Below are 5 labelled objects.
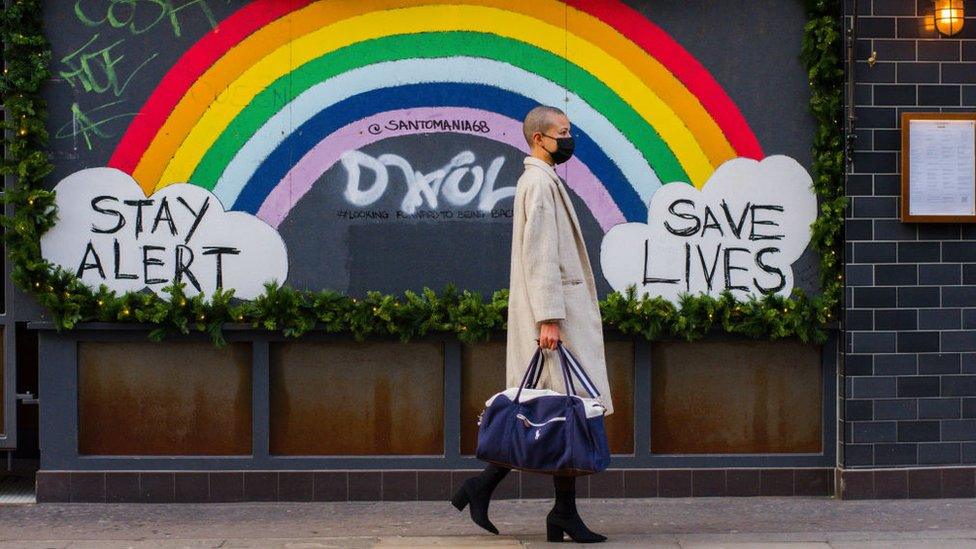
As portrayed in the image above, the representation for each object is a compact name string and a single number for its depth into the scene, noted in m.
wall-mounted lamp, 7.75
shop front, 7.72
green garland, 7.57
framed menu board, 7.79
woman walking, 6.38
